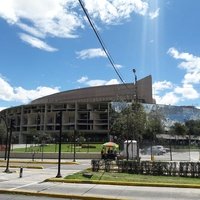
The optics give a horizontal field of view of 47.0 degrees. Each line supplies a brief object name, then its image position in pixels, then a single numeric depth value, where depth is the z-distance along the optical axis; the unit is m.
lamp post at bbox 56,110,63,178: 14.22
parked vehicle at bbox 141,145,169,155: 33.68
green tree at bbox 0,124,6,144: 63.54
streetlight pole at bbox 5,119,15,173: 17.86
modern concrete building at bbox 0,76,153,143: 86.95
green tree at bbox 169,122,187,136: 78.33
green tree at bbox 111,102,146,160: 26.33
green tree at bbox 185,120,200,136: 81.92
